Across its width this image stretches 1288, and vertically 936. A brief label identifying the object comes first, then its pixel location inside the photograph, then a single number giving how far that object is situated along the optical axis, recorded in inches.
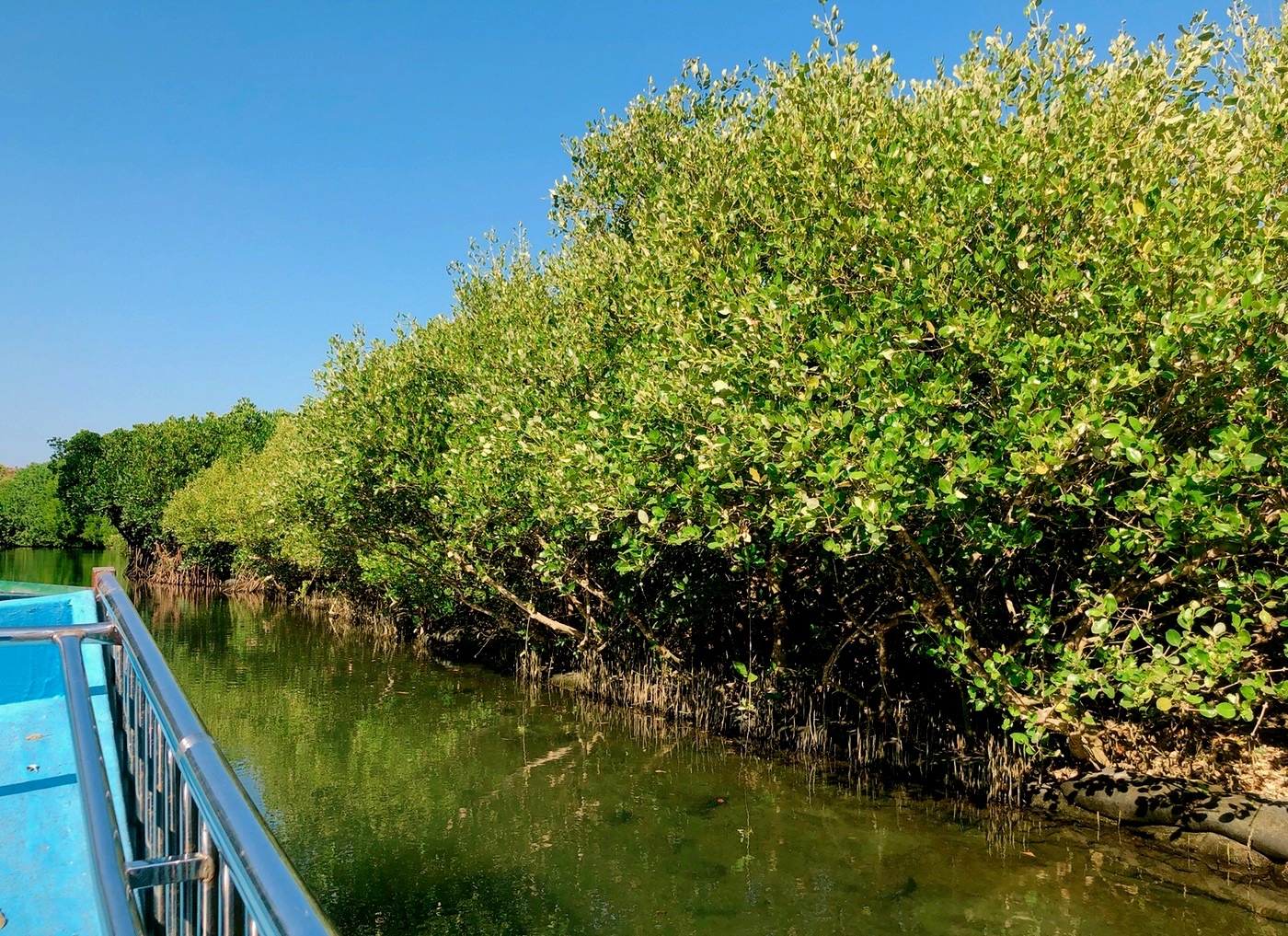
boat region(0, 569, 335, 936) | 51.8
